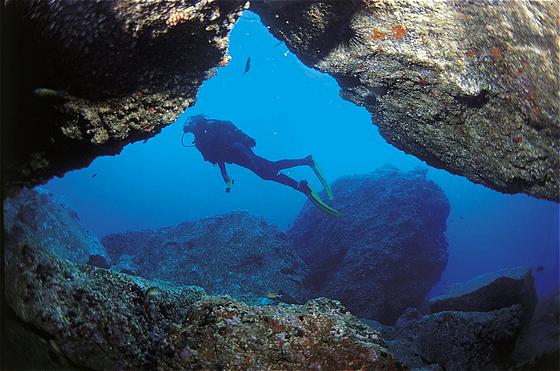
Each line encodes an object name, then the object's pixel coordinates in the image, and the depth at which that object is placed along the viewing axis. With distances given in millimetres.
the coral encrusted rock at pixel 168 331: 2150
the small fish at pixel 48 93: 2236
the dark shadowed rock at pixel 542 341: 2258
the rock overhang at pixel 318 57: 2209
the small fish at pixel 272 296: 5752
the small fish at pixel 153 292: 2684
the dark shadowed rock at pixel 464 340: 3012
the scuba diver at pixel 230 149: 10383
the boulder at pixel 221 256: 7289
